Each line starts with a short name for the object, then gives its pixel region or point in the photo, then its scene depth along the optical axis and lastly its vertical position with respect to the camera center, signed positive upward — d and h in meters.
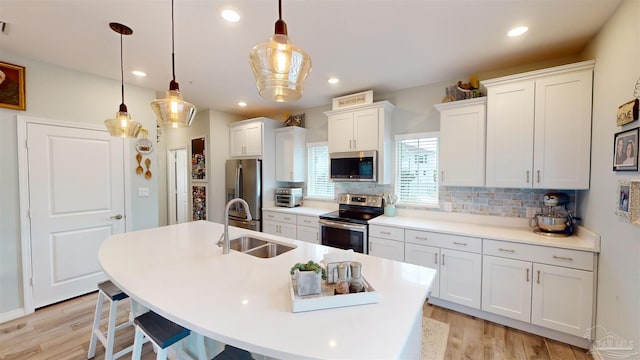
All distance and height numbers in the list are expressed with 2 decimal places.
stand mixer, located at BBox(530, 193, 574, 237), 2.29 -0.43
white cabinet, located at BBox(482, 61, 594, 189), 2.17 +0.43
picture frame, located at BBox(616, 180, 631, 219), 1.57 -0.15
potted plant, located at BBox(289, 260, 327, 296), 1.11 -0.49
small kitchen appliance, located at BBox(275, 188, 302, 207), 4.24 -0.41
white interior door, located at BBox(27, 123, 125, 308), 2.66 -0.37
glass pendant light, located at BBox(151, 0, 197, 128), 1.68 +0.44
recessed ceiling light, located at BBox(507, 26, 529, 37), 1.99 +1.16
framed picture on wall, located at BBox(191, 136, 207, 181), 4.60 +0.24
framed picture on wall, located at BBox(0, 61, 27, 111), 2.42 +0.84
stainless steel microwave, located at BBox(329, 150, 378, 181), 3.35 +0.10
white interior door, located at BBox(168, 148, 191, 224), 5.44 -0.30
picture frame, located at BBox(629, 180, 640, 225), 1.47 -0.16
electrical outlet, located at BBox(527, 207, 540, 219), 2.60 -0.40
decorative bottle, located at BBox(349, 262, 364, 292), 1.16 -0.50
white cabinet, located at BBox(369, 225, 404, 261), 2.87 -0.81
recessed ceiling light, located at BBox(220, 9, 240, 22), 1.80 +1.17
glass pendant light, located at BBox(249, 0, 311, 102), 1.14 +0.52
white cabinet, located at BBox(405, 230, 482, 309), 2.46 -0.91
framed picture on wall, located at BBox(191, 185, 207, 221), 4.64 -0.55
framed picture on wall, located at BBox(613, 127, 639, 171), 1.53 +0.16
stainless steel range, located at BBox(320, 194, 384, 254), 3.13 -0.64
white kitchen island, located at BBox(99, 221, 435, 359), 0.86 -0.58
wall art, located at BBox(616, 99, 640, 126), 1.53 +0.40
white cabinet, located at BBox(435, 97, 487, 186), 2.66 +0.35
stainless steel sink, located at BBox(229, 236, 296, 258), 2.07 -0.64
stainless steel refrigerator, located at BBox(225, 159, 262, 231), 4.18 -0.28
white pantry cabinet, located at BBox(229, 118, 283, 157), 4.24 +0.66
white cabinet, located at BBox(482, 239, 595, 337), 2.03 -0.97
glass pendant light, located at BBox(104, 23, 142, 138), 2.05 +0.41
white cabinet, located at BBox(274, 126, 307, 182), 4.24 +0.33
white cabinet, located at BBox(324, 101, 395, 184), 3.30 +0.59
